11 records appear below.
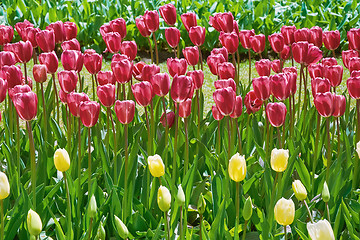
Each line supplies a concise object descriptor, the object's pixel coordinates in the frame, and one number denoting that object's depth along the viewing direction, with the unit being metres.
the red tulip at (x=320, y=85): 4.36
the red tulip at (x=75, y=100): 3.93
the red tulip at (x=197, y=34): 5.51
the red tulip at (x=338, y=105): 3.92
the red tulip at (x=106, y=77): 4.78
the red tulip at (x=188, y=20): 5.82
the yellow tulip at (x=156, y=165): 3.22
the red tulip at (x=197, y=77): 4.57
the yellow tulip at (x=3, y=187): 2.88
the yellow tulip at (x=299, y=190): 3.11
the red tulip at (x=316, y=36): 5.59
